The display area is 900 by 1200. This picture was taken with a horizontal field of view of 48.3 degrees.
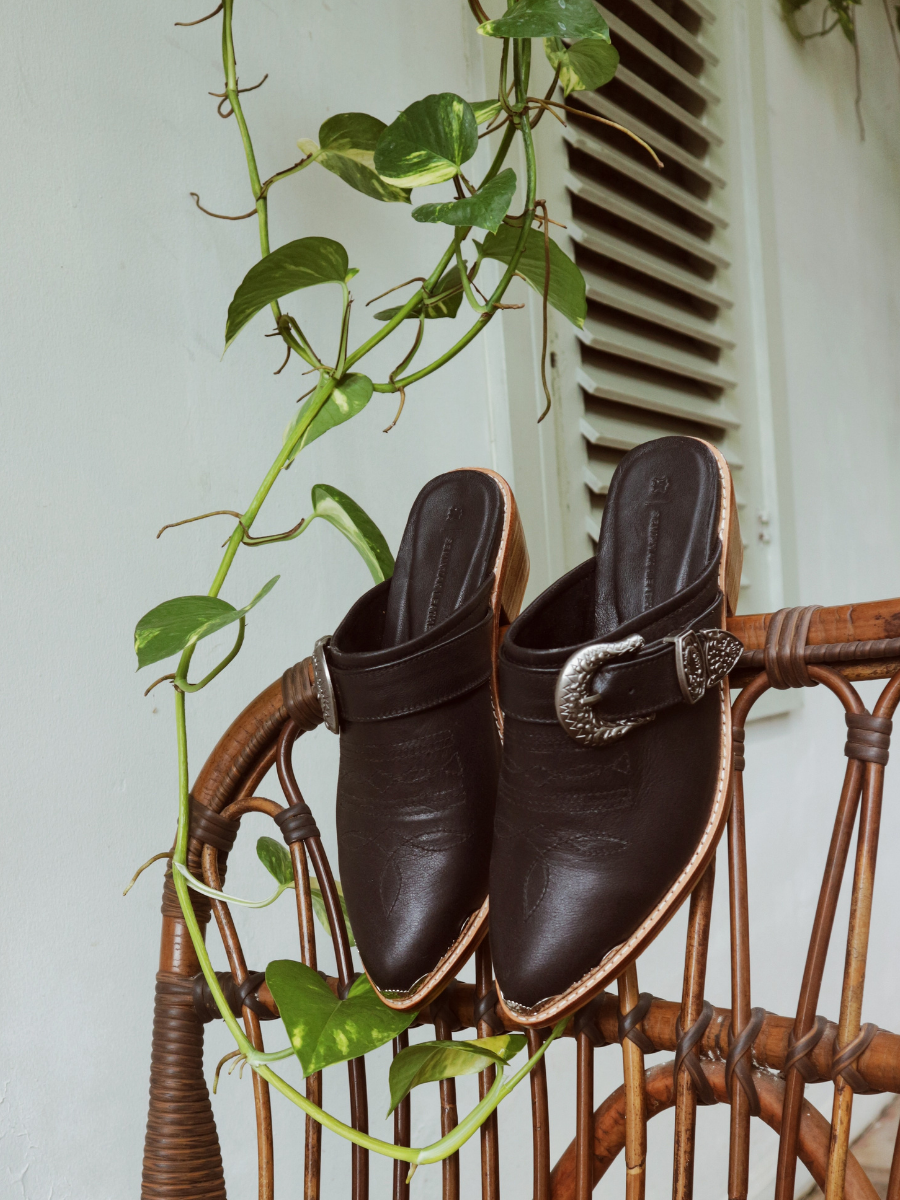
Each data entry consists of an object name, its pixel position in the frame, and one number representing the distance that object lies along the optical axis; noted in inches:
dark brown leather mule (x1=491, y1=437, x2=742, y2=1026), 14.9
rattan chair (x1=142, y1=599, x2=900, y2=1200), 15.5
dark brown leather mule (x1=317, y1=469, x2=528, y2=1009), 16.8
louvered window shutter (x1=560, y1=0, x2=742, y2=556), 47.8
